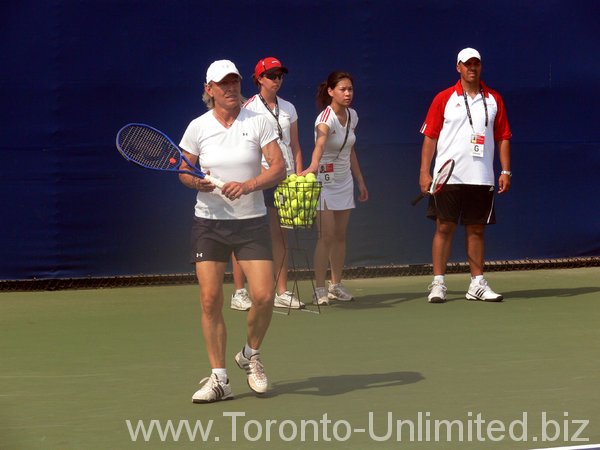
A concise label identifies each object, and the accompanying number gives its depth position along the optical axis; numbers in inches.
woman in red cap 582.1
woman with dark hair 597.8
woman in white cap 402.6
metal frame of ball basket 542.7
